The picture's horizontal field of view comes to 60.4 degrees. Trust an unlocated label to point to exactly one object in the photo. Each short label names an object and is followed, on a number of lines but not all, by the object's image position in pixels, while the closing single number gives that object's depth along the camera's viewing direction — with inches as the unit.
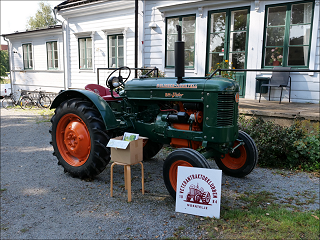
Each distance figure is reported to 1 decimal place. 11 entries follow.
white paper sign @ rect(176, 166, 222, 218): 114.4
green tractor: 125.0
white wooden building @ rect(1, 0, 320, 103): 278.5
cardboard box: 129.1
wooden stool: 130.9
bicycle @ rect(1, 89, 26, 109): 534.5
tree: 1547.7
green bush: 175.3
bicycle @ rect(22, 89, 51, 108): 514.0
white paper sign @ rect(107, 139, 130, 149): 128.0
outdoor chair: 273.0
